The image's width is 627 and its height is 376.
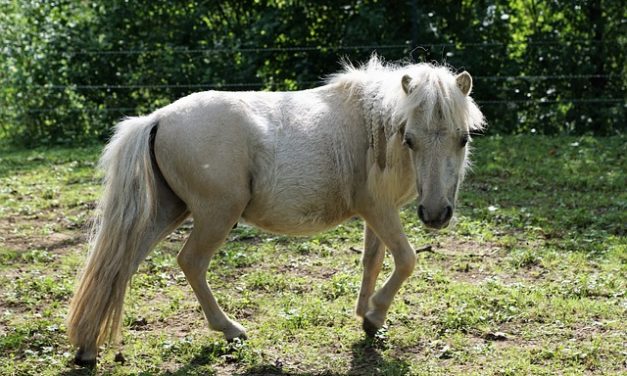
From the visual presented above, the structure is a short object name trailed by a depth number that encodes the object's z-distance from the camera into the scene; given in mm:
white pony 9336
